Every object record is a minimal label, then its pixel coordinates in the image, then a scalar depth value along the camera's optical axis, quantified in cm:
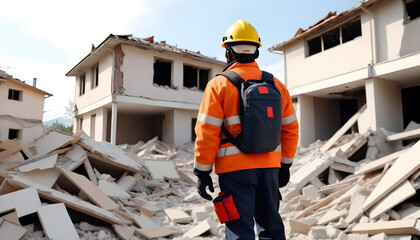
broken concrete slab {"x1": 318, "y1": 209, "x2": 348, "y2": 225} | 459
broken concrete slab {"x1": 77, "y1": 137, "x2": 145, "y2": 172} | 681
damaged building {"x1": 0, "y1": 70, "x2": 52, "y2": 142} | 1986
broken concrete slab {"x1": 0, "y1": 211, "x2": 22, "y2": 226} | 378
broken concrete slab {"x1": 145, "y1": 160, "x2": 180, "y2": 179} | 888
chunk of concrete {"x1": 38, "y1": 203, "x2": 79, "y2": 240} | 382
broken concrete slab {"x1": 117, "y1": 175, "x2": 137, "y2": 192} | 688
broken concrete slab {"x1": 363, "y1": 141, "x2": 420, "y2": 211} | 436
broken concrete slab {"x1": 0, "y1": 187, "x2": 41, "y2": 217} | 398
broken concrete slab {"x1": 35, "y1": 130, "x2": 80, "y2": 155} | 643
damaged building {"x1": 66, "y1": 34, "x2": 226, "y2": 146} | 1526
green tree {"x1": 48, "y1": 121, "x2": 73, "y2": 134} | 4276
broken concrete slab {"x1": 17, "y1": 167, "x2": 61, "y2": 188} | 516
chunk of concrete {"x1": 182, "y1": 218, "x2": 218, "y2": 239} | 462
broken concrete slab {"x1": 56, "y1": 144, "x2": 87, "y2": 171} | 601
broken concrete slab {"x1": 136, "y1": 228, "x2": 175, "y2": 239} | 453
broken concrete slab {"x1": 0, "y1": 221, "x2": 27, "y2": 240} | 355
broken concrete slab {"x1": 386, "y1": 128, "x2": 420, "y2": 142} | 876
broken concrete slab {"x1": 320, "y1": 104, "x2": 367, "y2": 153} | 1058
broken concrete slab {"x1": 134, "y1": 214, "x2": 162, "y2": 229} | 483
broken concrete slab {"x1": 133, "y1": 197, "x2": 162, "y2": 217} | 569
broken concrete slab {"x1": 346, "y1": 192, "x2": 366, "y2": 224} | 440
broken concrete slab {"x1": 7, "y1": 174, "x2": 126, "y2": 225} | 439
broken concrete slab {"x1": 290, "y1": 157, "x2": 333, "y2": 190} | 705
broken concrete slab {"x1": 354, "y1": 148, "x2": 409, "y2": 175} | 560
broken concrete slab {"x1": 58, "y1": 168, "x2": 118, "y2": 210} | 496
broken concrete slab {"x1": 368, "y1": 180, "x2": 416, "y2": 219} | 415
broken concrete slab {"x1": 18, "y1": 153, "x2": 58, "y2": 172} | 529
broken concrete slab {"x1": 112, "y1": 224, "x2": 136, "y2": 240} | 427
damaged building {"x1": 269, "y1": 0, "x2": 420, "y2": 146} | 1019
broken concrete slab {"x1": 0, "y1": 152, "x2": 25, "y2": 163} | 629
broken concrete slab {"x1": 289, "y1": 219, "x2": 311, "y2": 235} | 446
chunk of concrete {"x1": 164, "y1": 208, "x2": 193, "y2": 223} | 548
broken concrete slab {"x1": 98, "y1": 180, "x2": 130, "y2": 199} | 587
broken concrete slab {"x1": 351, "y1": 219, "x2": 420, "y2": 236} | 361
